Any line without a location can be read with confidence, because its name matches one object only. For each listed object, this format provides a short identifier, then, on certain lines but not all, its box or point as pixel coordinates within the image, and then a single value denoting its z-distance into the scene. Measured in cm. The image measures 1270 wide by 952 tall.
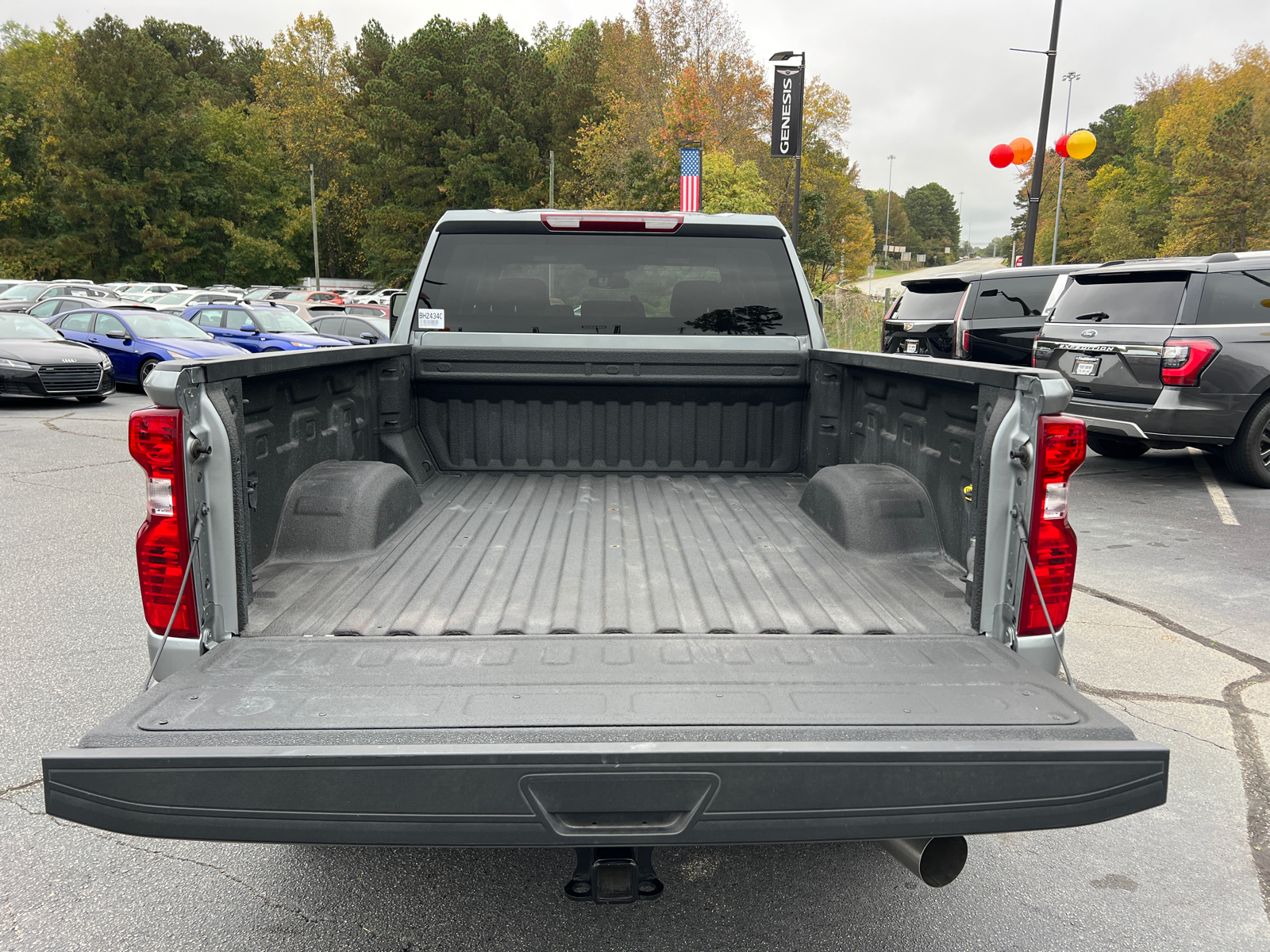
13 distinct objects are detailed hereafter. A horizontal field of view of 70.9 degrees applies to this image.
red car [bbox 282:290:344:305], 3634
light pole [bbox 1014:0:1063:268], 1761
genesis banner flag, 2067
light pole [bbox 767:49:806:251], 2084
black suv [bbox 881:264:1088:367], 1227
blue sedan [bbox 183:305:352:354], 1811
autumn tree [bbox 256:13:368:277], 6125
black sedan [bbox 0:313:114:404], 1429
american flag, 1831
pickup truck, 183
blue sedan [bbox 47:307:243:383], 1666
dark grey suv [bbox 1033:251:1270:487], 835
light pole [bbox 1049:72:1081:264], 6611
